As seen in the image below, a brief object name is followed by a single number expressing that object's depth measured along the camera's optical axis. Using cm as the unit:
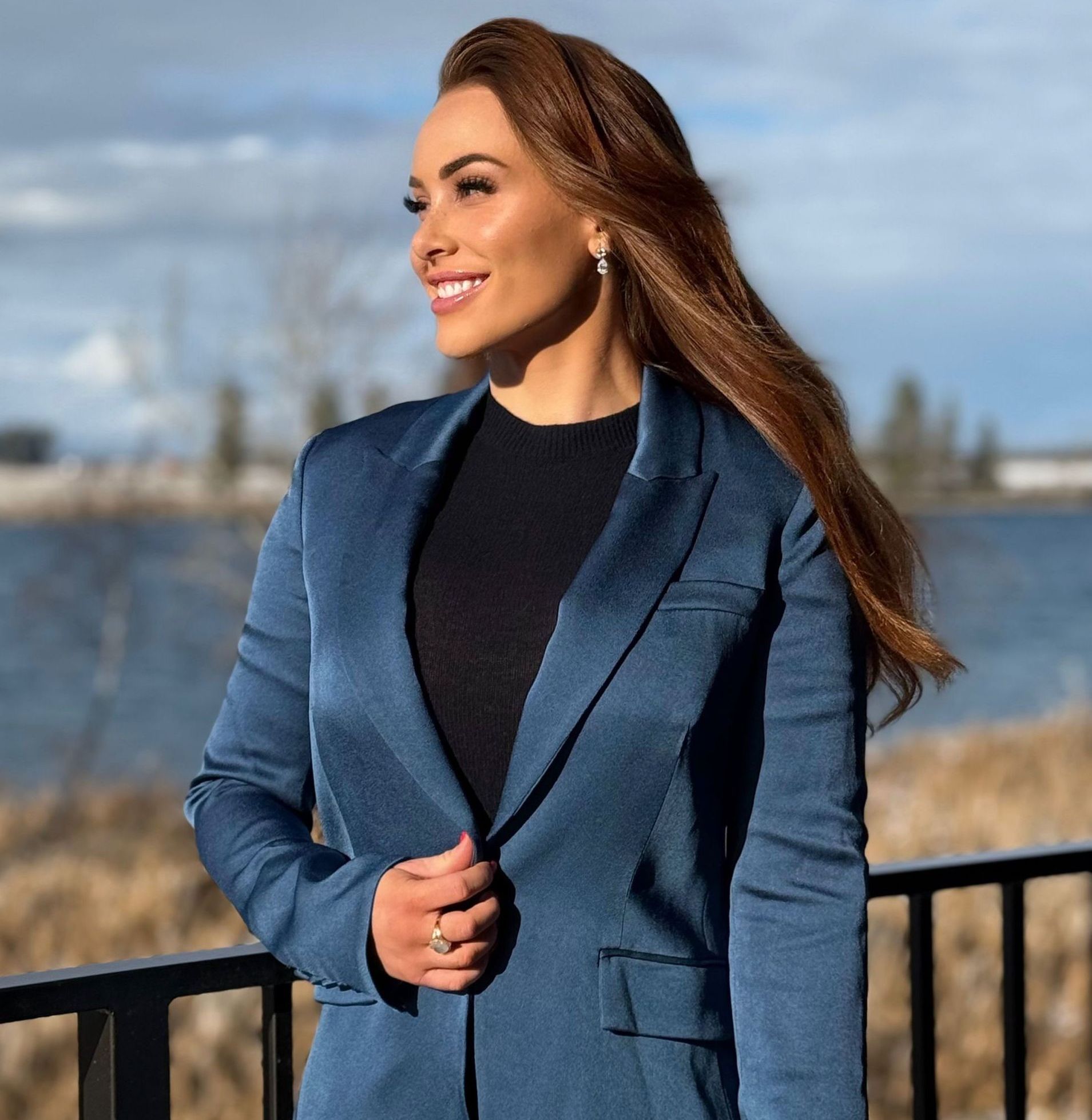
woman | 152
